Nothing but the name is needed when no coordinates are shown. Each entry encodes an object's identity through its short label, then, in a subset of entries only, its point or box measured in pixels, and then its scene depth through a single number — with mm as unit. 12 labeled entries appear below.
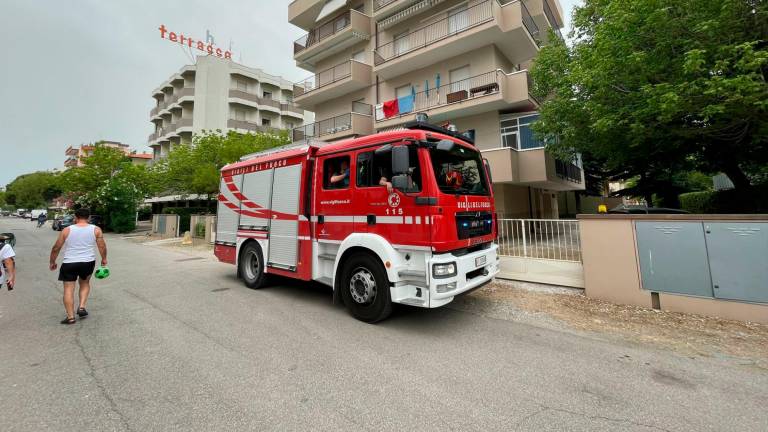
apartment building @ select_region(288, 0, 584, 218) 12375
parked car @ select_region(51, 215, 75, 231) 27609
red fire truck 4188
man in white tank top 4531
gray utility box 4516
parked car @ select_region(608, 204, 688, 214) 8852
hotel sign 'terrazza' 34112
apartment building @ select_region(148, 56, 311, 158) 35531
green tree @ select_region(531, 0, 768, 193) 5793
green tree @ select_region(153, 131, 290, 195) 20281
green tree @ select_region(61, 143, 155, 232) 25609
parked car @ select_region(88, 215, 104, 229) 25584
